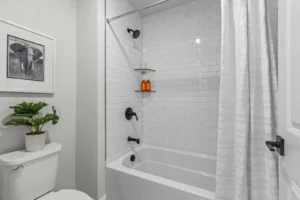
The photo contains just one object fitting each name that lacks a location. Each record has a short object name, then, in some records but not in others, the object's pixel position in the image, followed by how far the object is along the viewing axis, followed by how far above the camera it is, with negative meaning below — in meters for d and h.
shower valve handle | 1.94 -0.18
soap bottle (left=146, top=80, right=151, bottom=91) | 2.18 +0.19
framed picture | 1.11 +0.32
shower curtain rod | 1.56 +0.85
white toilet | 0.99 -0.54
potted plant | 1.09 -0.16
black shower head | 1.98 +0.89
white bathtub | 1.19 -0.79
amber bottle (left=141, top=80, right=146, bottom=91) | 2.18 +0.21
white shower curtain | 0.92 -0.04
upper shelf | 2.13 +0.41
